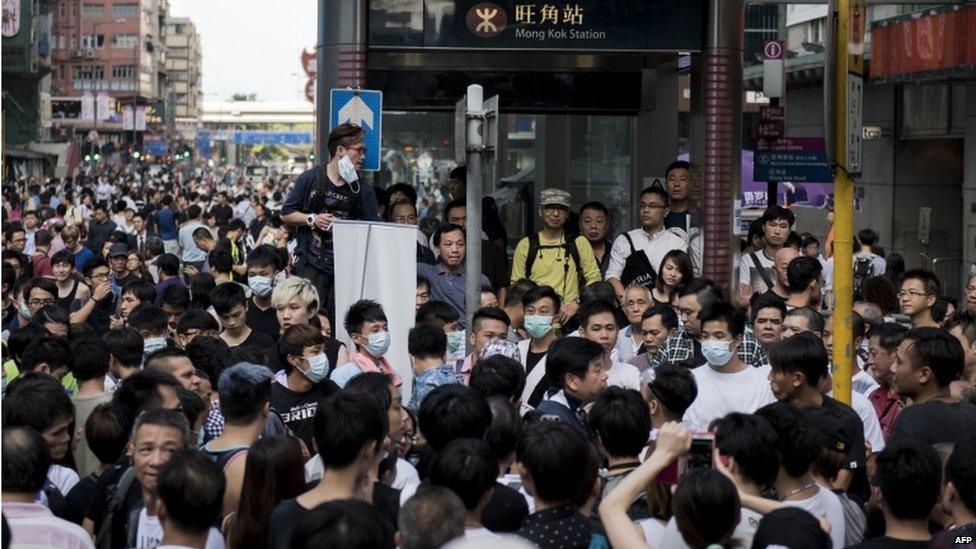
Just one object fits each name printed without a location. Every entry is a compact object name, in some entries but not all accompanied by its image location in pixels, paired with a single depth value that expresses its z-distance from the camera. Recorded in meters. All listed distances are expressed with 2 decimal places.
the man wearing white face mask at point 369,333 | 9.10
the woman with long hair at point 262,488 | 5.86
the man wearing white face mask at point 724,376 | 8.30
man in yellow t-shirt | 12.49
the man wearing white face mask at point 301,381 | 8.16
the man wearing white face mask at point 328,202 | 11.24
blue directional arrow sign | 11.93
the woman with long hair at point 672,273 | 11.29
